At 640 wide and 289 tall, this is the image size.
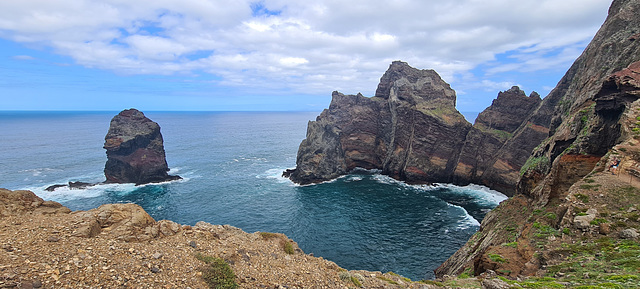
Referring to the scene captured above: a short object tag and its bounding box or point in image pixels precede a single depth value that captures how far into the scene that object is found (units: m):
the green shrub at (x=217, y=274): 13.14
